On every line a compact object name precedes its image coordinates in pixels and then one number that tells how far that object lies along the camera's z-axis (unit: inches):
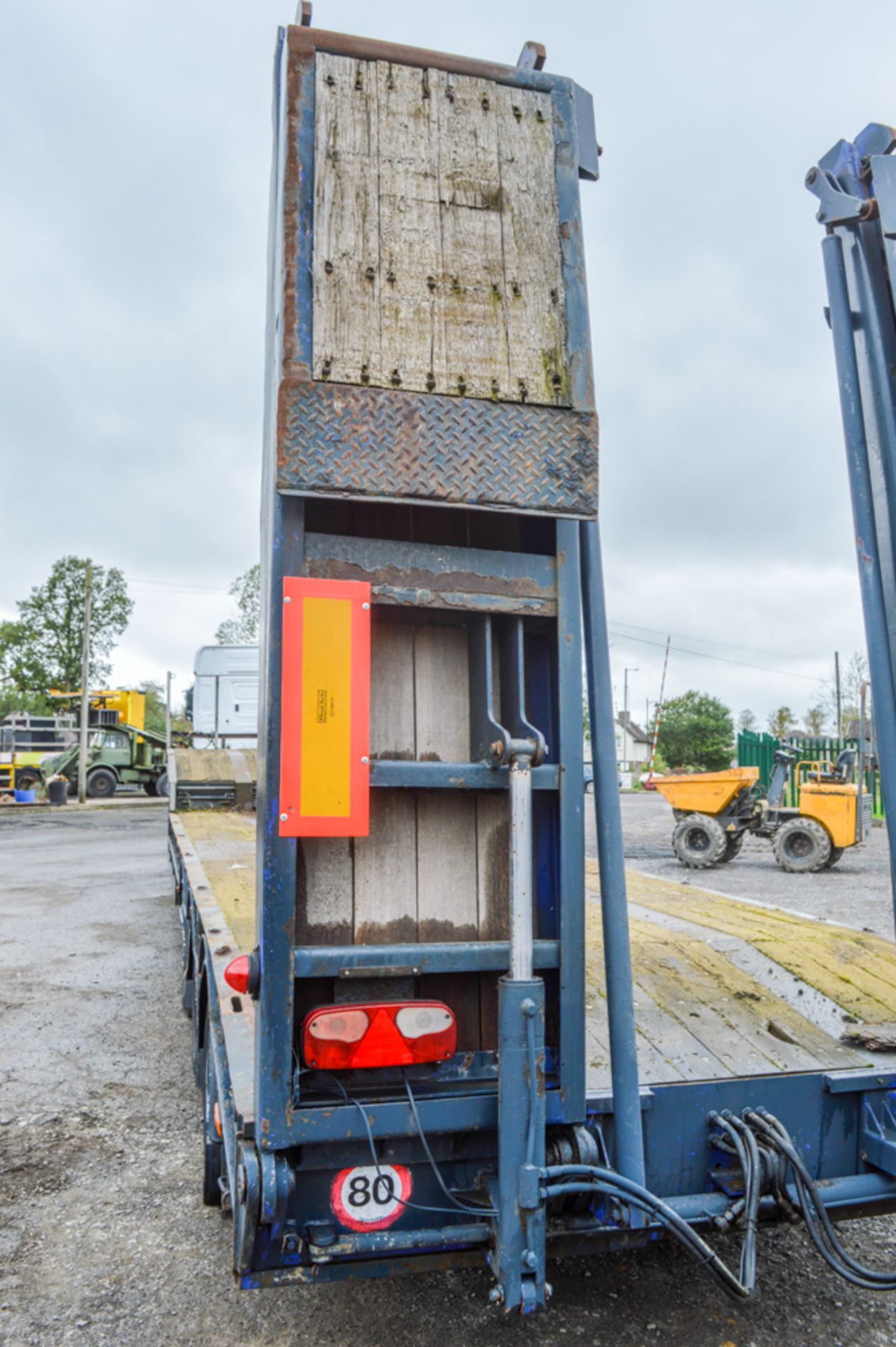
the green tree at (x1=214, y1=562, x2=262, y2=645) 1978.3
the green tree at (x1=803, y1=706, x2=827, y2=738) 2138.3
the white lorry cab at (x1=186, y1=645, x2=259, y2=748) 675.4
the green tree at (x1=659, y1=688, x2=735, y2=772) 2289.6
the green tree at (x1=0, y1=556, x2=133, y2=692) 1964.8
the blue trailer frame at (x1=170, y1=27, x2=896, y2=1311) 81.0
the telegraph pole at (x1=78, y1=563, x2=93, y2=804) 1061.1
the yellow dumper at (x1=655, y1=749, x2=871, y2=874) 483.5
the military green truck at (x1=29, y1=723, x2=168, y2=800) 1132.5
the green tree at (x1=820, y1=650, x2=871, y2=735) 1662.6
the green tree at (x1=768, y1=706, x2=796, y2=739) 2202.3
